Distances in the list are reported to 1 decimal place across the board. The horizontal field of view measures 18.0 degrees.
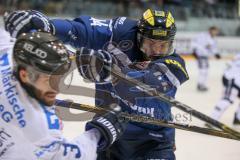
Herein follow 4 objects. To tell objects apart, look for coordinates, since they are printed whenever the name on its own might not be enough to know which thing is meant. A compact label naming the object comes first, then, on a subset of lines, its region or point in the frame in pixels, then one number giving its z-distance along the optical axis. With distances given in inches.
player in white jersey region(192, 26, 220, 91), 462.8
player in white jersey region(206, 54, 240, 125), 324.1
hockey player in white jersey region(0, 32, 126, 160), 97.9
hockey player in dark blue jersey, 150.5
